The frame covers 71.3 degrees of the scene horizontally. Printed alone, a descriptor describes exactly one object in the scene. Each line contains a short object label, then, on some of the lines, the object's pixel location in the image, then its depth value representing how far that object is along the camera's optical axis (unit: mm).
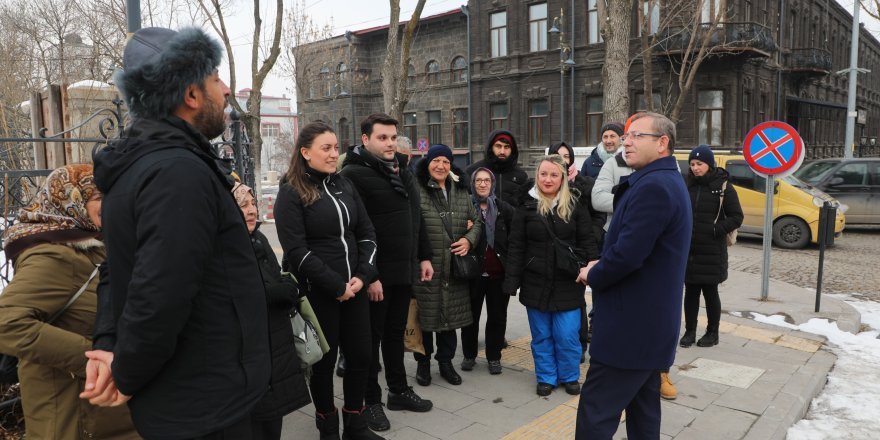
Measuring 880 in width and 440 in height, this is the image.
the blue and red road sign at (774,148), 7188
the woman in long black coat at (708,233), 5707
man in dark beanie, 6008
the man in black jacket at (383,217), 4086
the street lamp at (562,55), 25094
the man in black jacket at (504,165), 5336
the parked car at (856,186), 14094
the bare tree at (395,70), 12555
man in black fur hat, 1706
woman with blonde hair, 4617
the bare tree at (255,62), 17734
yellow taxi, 12430
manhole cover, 4980
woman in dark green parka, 4736
